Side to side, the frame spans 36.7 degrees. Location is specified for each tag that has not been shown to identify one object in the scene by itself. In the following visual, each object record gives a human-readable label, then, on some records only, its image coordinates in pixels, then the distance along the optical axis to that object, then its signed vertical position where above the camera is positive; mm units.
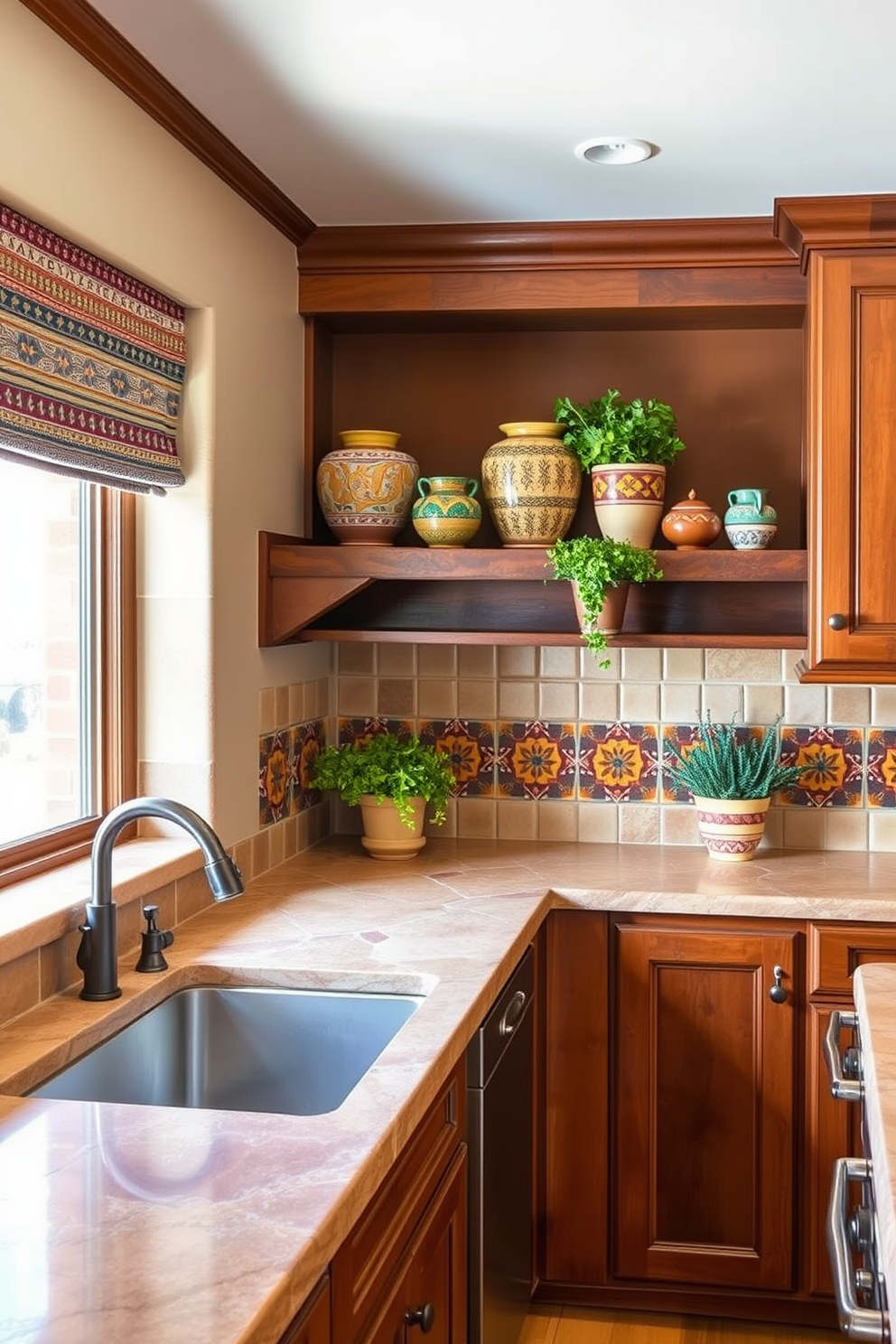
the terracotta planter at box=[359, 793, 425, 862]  3041 -434
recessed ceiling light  2430 +895
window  2141 -34
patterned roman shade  1902 +440
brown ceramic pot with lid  2910 +249
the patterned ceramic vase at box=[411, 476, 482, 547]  2945 +283
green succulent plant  2996 -289
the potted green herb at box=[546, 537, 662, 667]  2748 +145
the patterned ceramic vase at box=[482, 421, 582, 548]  2924 +343
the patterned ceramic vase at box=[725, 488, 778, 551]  2891 +255
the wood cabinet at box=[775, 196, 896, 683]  2766 +432
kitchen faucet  1919 -382
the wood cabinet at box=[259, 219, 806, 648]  2908 +627
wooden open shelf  2861 +99
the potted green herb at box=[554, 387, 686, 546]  2879 +411
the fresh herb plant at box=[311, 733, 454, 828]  3016 -299
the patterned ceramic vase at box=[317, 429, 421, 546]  2965 +342
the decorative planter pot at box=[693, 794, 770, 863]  2969 -411
